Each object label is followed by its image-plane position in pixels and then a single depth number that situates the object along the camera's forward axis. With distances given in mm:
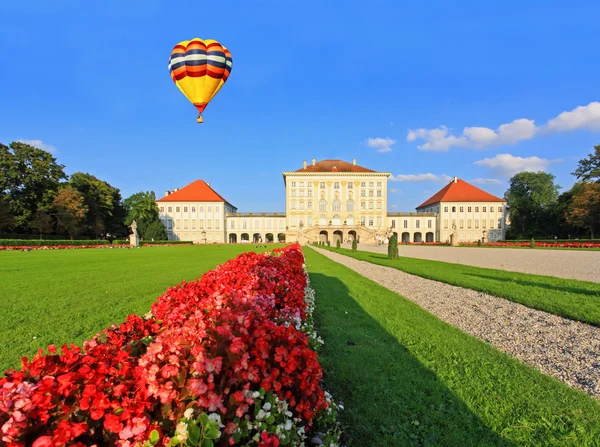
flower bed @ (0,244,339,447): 1300
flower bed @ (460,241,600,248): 31370
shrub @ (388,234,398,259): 19062
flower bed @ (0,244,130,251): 27878
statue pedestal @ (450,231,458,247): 46728
